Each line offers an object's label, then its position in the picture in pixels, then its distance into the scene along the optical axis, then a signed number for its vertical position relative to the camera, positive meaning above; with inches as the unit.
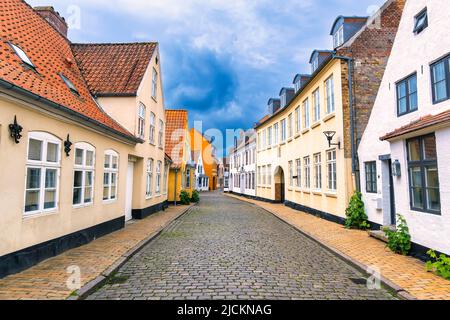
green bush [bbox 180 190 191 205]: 905.5 -46.8
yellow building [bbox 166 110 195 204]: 880.3 +93.2
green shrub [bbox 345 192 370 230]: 428.7 -48.2
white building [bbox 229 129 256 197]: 1264.8 +83.8
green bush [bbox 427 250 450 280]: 206.8 -61.9
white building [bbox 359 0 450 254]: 233.1 +61.1
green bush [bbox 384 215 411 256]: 272.8 -53.8
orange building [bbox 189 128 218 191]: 1967.3 +228.5
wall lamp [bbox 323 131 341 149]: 482.6 +74.3
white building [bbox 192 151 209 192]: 1884.5 +56.7
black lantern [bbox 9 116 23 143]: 205.5 +37.7
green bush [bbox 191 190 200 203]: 1010.1 -50.0
